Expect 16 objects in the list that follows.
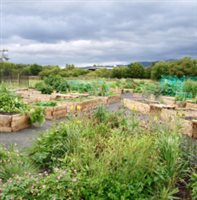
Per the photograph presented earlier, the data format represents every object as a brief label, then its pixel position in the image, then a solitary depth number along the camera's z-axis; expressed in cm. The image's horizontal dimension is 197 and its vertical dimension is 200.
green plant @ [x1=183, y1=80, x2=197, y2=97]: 889
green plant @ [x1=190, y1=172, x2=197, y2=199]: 207
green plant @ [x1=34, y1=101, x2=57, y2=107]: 577
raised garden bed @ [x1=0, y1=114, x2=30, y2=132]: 426
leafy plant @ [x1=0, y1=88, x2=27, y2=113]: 459
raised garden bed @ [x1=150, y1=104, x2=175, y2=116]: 613
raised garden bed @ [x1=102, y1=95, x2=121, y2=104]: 843
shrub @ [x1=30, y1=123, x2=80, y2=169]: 271
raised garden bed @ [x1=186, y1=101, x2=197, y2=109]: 725
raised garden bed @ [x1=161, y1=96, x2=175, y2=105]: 786
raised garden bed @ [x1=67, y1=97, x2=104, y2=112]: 649
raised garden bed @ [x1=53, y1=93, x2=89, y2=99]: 780
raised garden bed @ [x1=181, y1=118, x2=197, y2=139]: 440
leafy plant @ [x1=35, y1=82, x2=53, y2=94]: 931
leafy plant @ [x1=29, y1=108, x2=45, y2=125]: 450
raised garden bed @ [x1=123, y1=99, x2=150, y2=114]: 652
